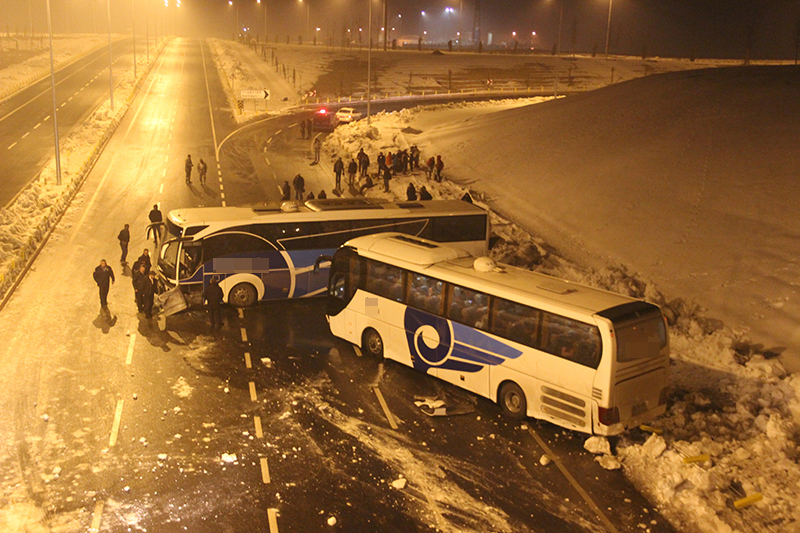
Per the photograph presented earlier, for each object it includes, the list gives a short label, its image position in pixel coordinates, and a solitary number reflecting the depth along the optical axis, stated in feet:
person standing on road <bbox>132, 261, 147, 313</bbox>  59.62
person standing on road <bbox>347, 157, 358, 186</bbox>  107.55
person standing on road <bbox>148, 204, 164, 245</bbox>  78.74
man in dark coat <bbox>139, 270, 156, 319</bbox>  58.95
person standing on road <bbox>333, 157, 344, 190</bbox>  109.19
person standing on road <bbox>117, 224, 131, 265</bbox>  73.67
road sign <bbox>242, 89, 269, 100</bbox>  177.68
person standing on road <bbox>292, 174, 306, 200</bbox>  100.80
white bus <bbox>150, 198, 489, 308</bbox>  61.52
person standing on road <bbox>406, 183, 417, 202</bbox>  87.61
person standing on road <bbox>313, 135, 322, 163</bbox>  131.05
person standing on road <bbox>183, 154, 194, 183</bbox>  109.81
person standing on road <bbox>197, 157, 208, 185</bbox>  109.81
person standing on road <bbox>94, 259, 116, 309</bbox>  60.59
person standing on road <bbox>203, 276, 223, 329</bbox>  57.57
